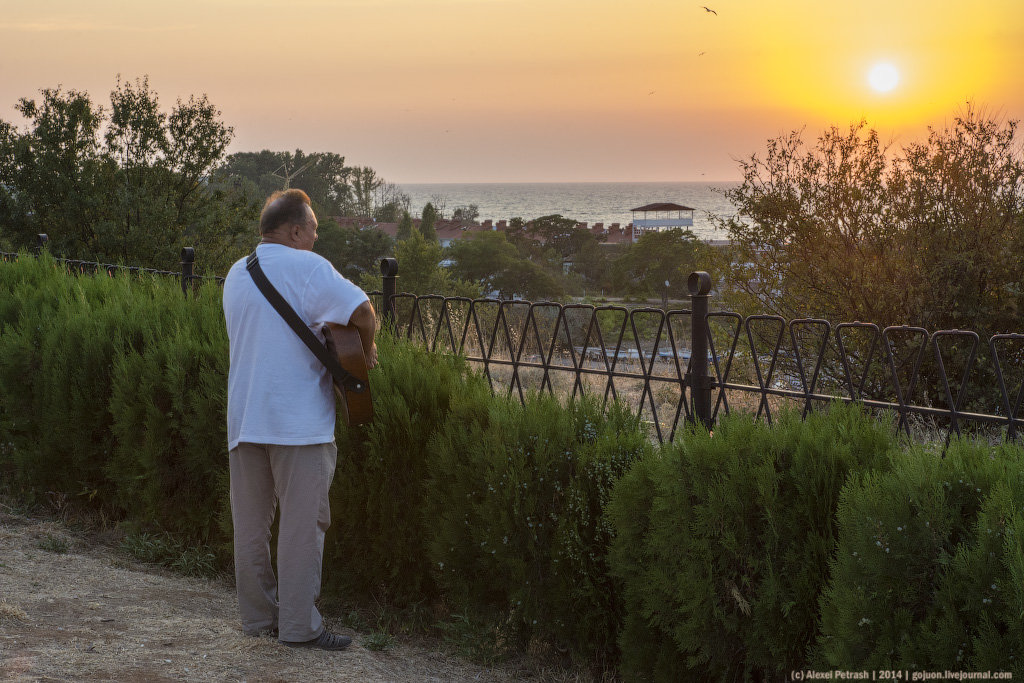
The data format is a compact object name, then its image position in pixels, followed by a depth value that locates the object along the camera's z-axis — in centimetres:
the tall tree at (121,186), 2544
